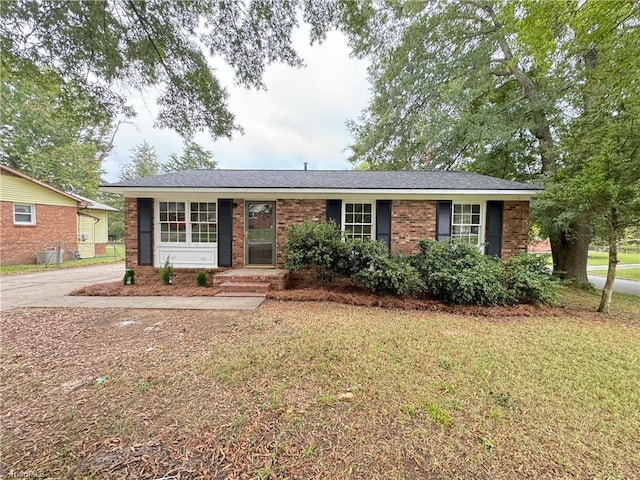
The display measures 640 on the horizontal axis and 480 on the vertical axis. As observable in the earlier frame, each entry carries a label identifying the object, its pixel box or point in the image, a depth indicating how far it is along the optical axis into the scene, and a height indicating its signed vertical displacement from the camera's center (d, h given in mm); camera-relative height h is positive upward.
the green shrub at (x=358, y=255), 6195 -510
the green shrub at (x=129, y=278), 7070 -1283
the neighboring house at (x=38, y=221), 11812 +485
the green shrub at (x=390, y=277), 5863 -985
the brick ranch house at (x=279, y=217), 7312 +482
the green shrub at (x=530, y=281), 5672 -1021
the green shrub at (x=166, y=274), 7121 -1172
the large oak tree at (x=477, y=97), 7801 +4838
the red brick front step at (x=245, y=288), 6348 -1373
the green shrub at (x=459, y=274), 5539 -874
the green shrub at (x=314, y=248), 6277 -362
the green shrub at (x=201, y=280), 7062 -1316
